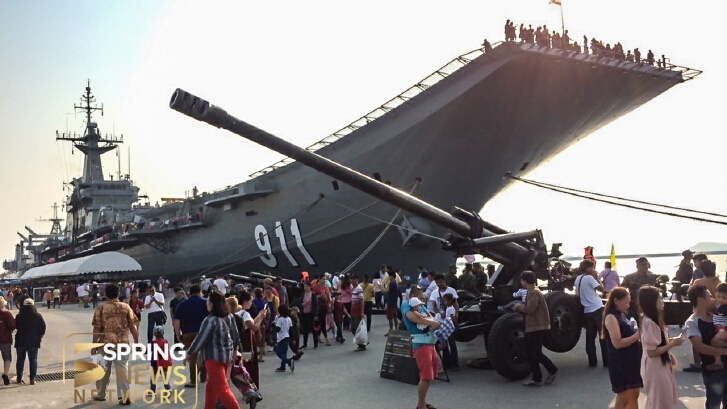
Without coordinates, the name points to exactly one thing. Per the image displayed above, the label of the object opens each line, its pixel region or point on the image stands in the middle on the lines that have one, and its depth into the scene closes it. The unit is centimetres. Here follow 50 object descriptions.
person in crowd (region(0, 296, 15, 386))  826
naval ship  1895
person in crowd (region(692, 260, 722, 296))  670
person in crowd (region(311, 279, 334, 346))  1149
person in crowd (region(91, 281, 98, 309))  2566
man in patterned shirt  676
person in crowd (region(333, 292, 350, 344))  1172
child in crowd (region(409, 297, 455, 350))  623
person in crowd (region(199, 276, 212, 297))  1568
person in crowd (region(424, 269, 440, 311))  859
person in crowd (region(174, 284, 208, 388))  742
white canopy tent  2331
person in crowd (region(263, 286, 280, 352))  1007
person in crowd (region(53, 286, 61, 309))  2792
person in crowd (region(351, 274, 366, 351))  1150
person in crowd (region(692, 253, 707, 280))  806
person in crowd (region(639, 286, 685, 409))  412
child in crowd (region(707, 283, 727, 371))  449
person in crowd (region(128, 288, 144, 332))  1156
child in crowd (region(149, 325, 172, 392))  722
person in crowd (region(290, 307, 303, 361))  953
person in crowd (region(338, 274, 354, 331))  1207
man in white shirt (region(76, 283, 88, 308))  2650
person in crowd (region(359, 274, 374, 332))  1248
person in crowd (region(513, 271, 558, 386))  693
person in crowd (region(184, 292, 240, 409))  535
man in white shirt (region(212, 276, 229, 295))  1523
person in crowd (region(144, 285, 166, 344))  941
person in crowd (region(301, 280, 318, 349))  1099
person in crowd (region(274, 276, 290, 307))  1150
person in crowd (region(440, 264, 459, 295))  1178
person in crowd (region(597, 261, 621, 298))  955
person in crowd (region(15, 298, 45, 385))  826
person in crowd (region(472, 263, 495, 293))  1140
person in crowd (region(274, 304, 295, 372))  859
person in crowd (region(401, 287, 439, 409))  600
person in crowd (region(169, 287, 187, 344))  971
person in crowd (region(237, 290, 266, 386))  697
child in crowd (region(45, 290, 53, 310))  2813
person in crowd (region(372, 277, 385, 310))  1573
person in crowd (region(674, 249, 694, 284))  1059
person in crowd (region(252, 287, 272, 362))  913
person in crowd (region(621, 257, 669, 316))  905
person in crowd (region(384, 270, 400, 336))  1222
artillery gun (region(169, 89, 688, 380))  711
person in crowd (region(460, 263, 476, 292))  1123
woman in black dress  439
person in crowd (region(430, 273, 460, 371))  827
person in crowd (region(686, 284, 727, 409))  454
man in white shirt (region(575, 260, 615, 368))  795
